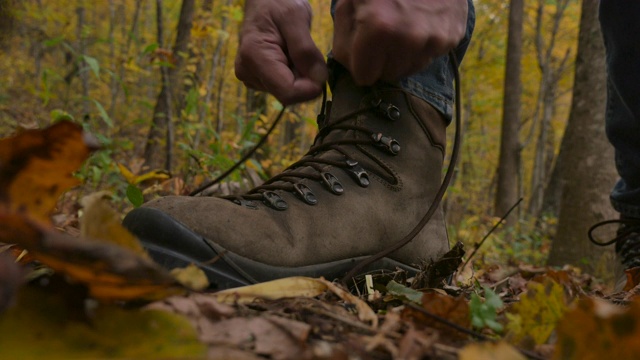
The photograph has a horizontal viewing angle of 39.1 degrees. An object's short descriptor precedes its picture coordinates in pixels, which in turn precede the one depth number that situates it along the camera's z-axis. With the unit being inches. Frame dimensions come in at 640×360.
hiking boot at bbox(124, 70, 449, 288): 28.3
